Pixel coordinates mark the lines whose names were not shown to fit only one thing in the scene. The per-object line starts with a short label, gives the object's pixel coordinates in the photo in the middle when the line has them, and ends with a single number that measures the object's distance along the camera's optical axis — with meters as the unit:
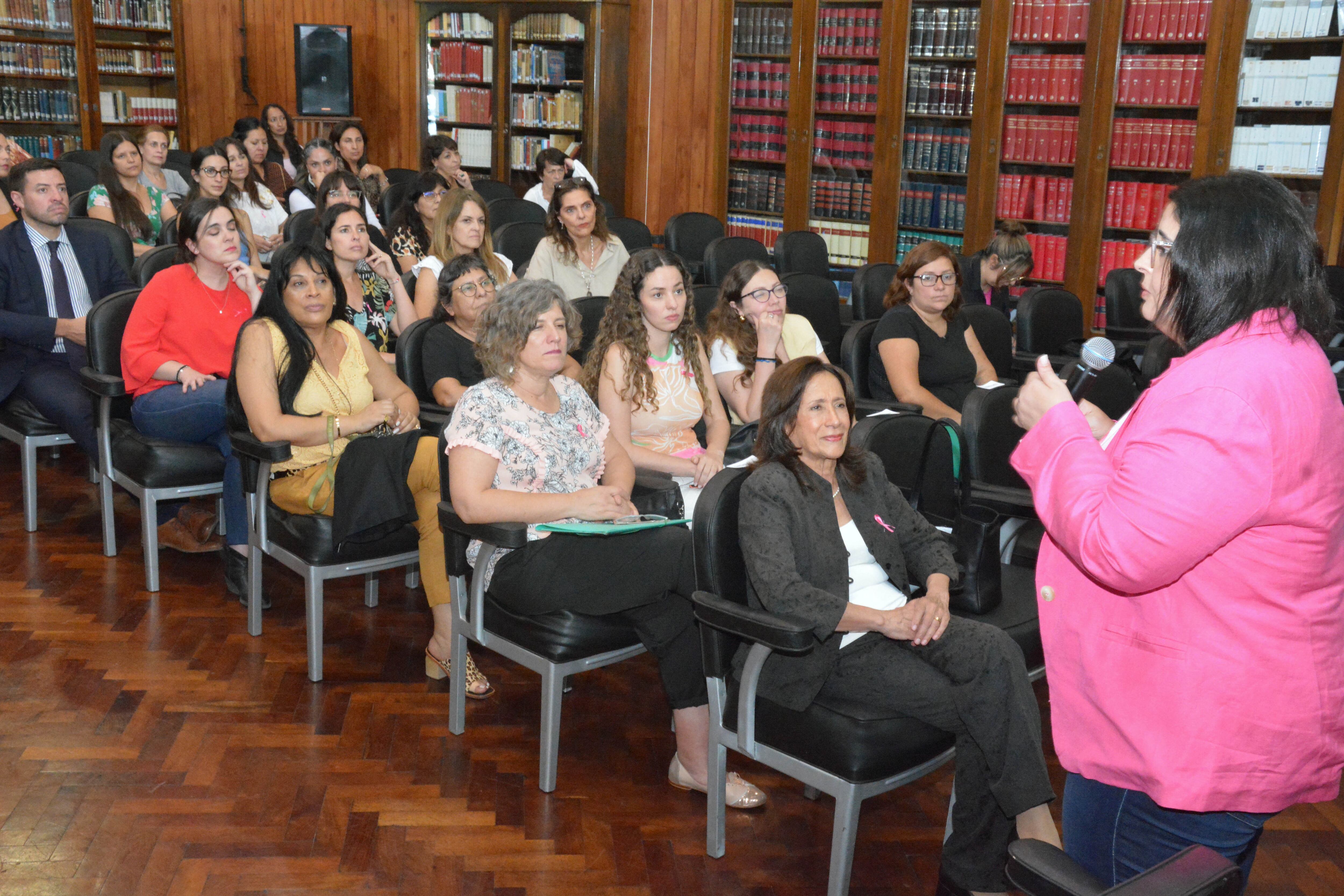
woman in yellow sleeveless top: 3.29
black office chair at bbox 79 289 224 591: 3.78
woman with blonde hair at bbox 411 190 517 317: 4.91
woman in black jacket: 2.26
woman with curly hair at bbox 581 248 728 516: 3.48
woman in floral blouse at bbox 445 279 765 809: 2.71
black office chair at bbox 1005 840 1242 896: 1.04
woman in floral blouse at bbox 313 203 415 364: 4.46
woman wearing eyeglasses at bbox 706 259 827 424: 3.84
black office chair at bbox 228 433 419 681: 3.24
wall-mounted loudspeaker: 9.98
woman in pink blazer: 1.27
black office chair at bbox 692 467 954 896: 2.20
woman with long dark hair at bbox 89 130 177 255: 5.99
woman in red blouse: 3.80
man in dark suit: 4.17
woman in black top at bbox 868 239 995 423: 4.14
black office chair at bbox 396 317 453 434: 3.85
